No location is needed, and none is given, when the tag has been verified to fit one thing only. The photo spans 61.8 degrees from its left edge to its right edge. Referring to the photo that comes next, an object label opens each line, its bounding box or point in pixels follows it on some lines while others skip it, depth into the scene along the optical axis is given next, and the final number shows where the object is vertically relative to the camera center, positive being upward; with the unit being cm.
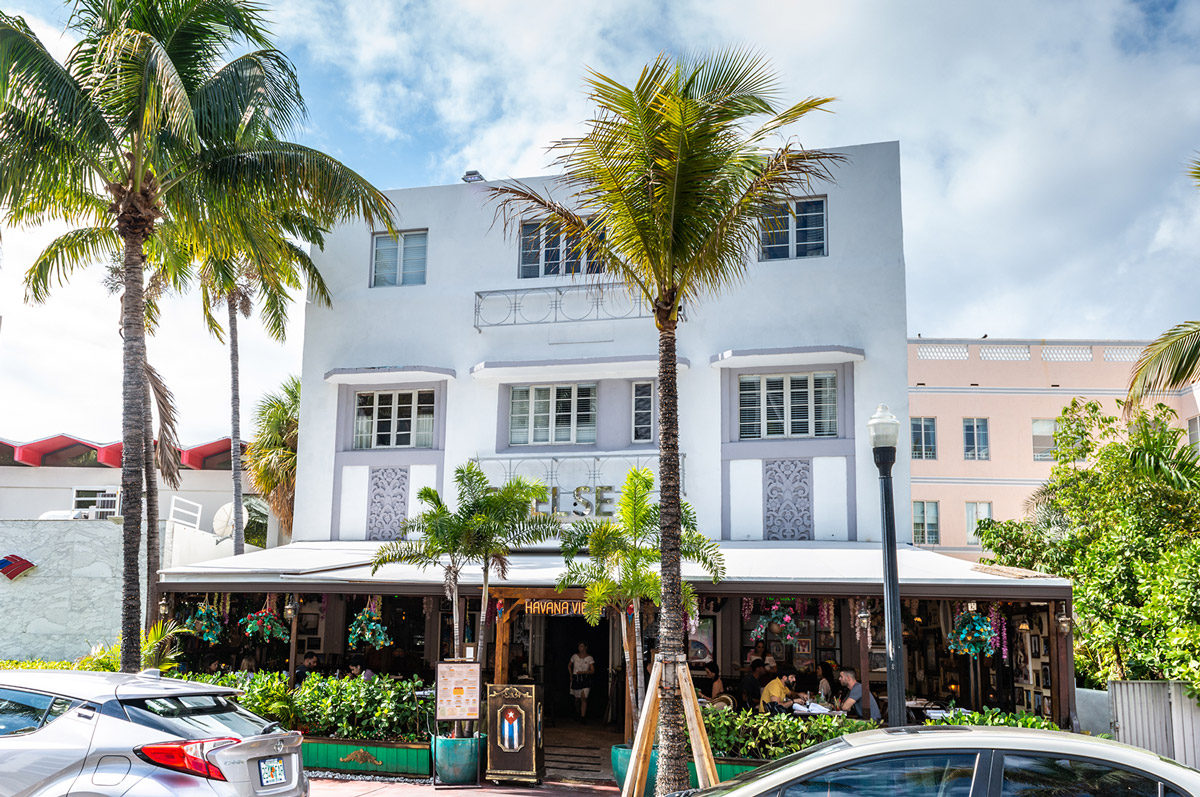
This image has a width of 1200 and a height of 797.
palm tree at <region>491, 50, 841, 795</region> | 948 +341
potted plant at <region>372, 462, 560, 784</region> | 1288 +2
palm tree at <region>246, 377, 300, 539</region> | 2267 +182
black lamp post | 887 -20
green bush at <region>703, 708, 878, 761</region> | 1165 -229
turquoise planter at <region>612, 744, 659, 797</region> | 1149 -267
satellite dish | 2130 +18
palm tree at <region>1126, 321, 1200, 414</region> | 1334 +232
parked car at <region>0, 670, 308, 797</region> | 653 -143
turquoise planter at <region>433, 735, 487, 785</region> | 1227 -278
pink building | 2711 +304
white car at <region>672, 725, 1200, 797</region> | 500 -118
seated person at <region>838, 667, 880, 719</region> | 1276 -205
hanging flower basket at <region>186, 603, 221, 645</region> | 1513 -138
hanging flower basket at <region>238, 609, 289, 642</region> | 1541 -143
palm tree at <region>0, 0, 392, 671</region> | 1148 +468
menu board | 1232 -193
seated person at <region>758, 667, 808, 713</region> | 1270 -206
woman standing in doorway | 1731 -246
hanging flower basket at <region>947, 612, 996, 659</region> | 1295 -127
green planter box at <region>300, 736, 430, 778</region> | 1273 -285
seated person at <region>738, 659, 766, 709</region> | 1432 -219
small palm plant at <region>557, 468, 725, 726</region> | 1213 -30
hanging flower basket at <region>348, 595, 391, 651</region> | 1507 -142
